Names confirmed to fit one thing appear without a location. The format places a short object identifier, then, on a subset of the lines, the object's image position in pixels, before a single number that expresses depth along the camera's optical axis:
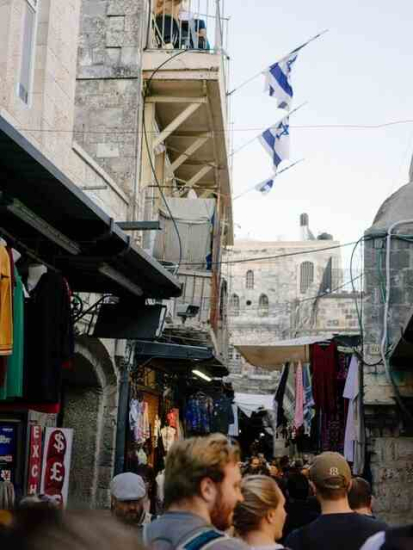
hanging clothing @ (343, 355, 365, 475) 10.96
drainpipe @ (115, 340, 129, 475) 11.88
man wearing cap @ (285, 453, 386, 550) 3.91
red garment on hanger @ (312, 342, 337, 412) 11.77
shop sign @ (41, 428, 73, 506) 8.31
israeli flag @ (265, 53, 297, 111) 14.37
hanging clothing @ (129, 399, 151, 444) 12.48
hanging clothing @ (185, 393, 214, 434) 17.86
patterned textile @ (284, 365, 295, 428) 15.09
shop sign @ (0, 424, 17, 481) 7.79
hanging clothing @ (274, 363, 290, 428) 15.23
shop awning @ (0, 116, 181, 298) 4.88
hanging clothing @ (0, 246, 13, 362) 5.05
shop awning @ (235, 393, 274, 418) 26.07
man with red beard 2.68
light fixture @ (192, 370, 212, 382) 16.69
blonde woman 3.40
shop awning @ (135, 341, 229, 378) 12.16
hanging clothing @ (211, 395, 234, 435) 17.65
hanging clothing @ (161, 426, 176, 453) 15.56
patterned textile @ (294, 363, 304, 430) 13.31
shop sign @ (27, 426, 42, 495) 8.03
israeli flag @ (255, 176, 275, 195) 16.25
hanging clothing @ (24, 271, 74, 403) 5.65
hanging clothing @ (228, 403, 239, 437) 18.98
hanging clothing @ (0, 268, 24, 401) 5.25
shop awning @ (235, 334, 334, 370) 12.52
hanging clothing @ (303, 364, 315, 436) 12.65
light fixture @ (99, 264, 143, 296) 6.72
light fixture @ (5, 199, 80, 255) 5.36
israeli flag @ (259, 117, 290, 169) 15.28
